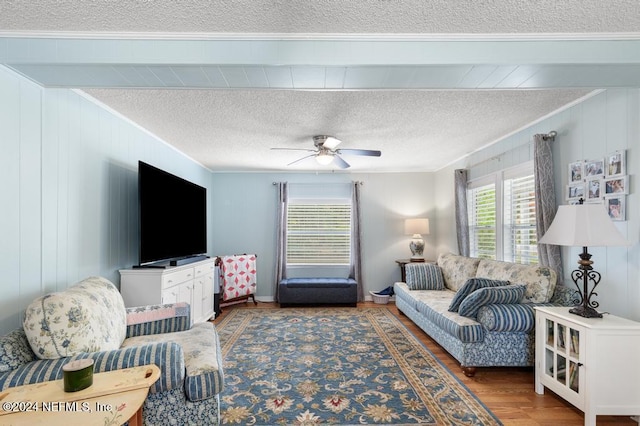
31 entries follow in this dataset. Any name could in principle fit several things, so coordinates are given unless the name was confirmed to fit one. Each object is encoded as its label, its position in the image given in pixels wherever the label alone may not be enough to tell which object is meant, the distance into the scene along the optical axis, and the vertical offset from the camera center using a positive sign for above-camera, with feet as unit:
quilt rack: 18.31 -3.60
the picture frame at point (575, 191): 9.81 +0.68
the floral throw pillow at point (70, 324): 5.94 -2.08
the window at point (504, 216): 12.42 -0.11
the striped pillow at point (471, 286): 10.77 -2.32
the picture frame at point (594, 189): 9.18 +0.67
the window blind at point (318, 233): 21.25 -1.24
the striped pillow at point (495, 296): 10.07 -2.47
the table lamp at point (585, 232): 7.63 -0.43
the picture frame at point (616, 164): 8.46 +1.29
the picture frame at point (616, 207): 8.50 +0.17
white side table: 7.25 -3.37
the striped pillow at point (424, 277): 16.03 -3.05
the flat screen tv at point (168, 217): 10.87 -0.12
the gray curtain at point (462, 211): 16.38 +0.12
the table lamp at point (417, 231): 19.56 -1.02
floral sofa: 9.90 -3.14
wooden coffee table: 4.64 -2.74
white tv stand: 10.88 -2.52
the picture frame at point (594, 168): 9.12 +1.26
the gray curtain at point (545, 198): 10.59 +0.50
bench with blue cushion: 18.88 -4.47
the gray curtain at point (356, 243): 20.58 -1.83
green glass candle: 5.01 -2.44
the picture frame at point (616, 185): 8.41 +0.72
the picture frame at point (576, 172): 9.81 +1.25
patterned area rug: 7.83 -4.78
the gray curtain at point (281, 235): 20.44 -1.32
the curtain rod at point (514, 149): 10.79 +2.47
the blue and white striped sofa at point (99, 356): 5.75 -2.58
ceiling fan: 12.78 +2.44
